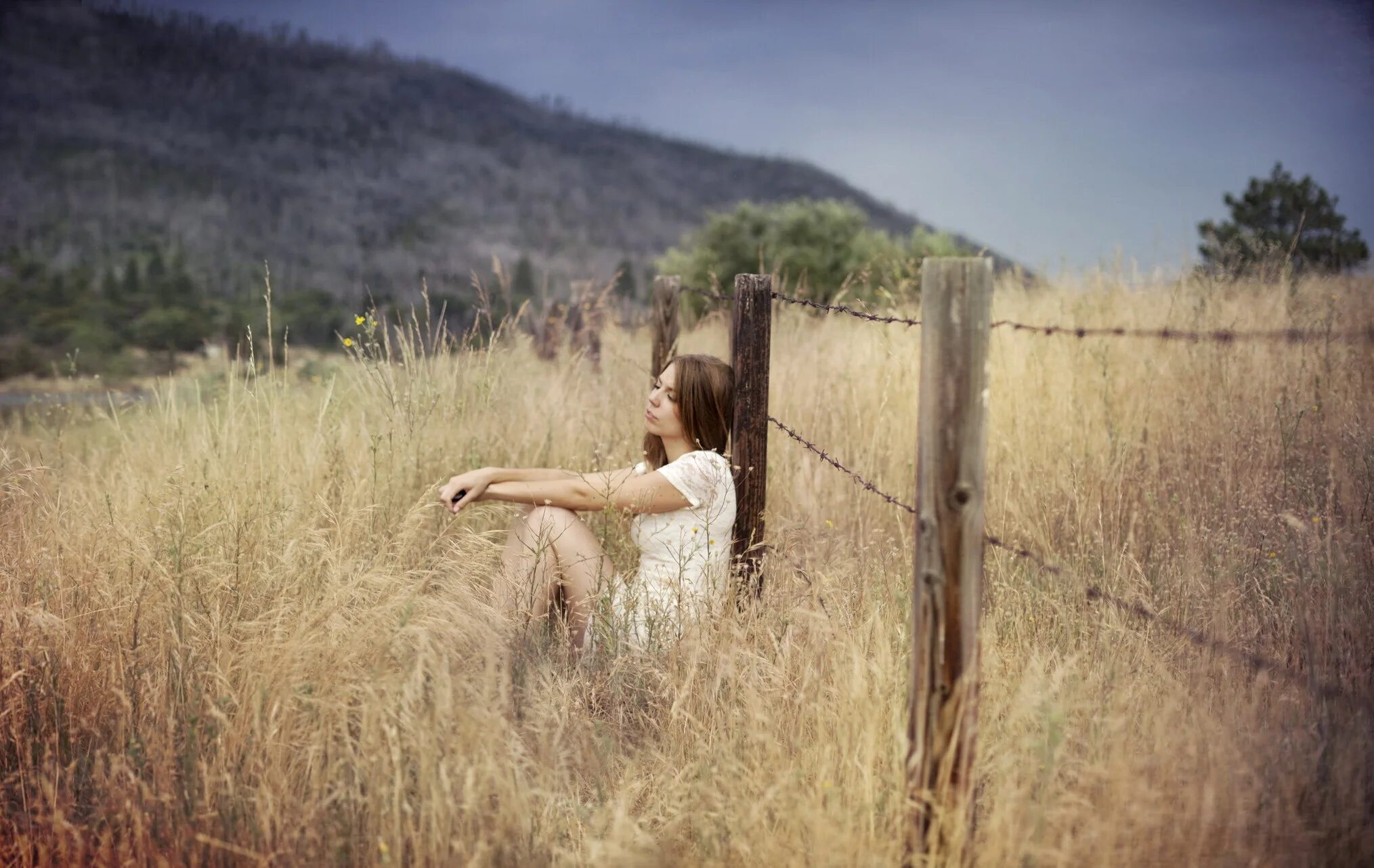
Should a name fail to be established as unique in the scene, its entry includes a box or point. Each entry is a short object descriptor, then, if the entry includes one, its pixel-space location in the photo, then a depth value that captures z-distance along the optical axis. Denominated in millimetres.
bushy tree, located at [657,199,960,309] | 16609
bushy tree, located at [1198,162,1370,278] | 18750
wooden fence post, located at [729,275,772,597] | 3408
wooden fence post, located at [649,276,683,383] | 4871
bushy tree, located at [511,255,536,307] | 39094
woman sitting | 3189
